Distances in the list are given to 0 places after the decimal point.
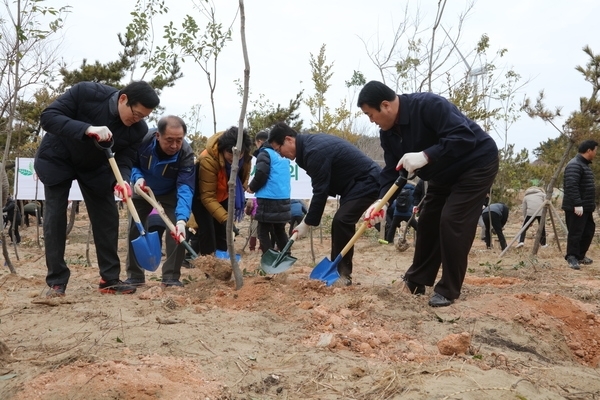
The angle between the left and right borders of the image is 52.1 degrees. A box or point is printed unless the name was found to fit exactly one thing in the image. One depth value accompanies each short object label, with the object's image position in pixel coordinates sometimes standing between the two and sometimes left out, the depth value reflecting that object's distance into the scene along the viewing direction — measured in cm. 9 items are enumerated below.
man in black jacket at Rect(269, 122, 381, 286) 516
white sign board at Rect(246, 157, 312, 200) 1132
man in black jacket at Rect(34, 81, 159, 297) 439
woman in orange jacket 549
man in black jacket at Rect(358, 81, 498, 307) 421
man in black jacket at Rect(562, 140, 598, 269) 817
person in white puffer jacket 1058
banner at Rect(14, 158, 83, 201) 1170
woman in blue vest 694
